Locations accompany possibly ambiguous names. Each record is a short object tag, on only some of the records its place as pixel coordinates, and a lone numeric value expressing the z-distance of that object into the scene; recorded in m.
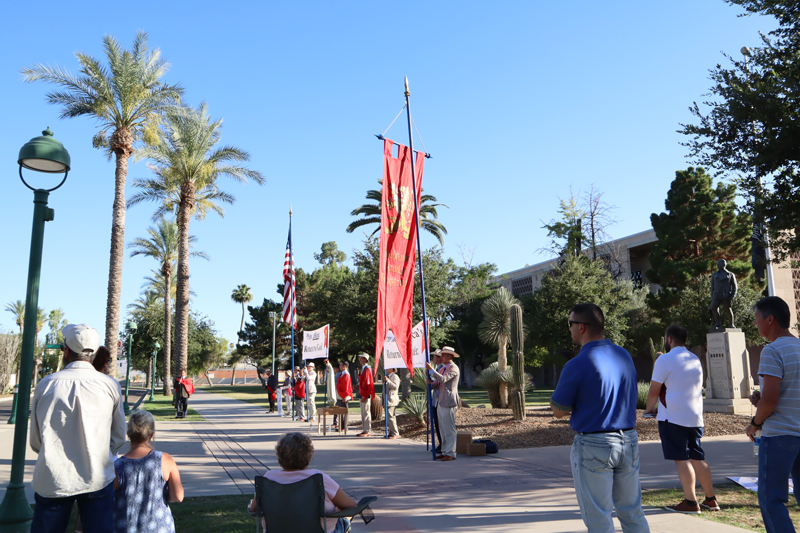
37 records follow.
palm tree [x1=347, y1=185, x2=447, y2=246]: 31.23
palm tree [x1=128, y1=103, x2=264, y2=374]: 28.67
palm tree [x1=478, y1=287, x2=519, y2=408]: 23.62
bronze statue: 17.53
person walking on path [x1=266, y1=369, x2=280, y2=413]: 23.97
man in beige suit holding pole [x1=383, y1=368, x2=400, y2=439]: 14.24
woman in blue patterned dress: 3.71
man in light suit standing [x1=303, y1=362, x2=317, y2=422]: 18.66
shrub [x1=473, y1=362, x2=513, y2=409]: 18.19
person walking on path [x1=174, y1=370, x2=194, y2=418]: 20.91
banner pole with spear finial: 11.15
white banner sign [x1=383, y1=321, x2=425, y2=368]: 13.83
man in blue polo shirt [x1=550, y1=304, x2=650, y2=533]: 3.73
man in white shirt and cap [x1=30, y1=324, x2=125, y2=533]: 3.64
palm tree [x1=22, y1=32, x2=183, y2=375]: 22.42
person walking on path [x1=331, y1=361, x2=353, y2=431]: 15.99
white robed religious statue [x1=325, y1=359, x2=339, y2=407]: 17.95
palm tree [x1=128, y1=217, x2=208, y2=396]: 43.44
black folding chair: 3.53
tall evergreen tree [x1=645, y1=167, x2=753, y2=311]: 36.59
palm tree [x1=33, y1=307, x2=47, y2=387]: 83.81
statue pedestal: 16.86
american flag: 21.39
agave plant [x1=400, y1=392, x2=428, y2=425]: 15.27
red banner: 10.84
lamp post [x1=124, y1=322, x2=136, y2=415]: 25.53
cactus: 14.82
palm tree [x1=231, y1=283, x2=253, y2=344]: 100.69
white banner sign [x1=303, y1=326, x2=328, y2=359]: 20.22
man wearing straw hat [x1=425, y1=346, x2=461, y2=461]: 10.38
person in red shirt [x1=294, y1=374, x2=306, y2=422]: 19.84
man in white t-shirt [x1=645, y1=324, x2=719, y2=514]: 5.91
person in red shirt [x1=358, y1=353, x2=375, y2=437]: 14.78
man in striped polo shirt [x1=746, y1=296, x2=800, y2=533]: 4.11
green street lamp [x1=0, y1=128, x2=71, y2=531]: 5.45
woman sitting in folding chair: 3.61
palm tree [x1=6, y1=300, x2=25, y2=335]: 81.19
